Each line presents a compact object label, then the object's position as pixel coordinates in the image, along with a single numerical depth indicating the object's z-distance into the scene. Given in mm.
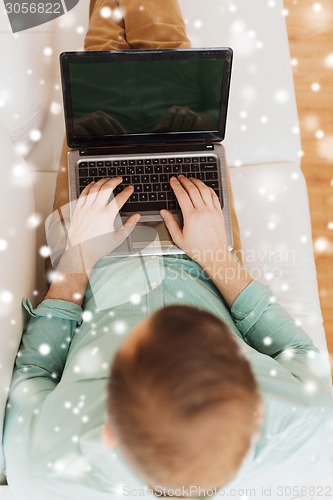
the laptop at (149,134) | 934
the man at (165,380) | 556
